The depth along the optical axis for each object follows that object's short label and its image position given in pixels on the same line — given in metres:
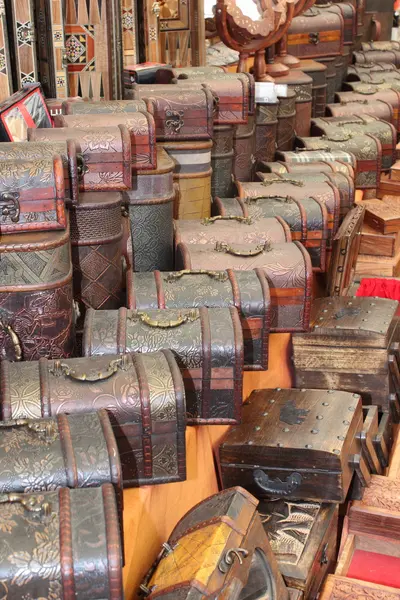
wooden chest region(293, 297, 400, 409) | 4.39
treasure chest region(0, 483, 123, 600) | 2.12
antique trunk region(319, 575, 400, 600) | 3.19
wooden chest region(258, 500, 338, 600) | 3.17
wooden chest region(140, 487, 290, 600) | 2.57
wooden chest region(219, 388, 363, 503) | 3.51
